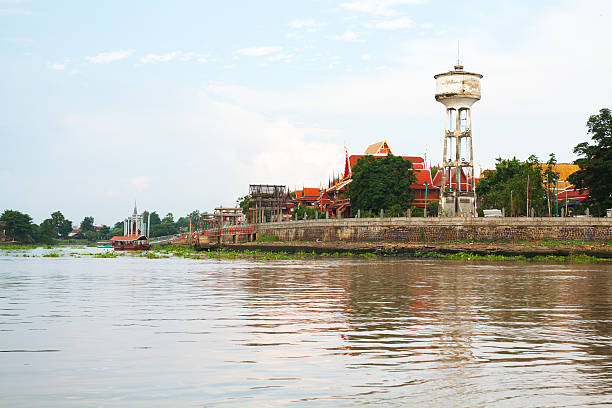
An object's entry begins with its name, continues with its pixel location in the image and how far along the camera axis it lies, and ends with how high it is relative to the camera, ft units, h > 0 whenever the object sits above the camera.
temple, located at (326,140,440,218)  310.94 +19.94
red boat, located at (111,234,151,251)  322.55 -8.42
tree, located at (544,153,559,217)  269.23 +21.80
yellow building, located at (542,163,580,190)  356.79 +32.77
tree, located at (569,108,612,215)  203.51 +19.78
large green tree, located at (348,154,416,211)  262.88 +17.45
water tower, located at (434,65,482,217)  227.81 +35.63
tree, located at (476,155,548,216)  250.57 +16.09
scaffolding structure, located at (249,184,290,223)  403.36 +18.70
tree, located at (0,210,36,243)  498.28 +1.97
